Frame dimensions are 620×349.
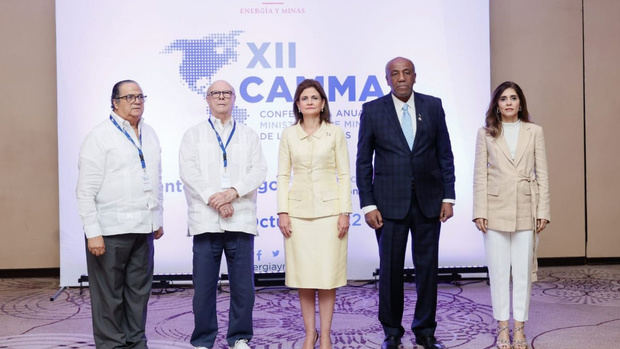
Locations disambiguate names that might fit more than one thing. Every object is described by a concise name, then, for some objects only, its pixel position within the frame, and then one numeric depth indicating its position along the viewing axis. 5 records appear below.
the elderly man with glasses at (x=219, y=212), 3.31
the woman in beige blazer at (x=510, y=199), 3.40
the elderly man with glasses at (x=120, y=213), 3.15
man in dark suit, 3.44
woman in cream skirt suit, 3.23
